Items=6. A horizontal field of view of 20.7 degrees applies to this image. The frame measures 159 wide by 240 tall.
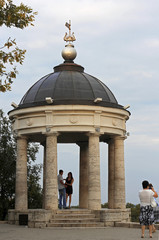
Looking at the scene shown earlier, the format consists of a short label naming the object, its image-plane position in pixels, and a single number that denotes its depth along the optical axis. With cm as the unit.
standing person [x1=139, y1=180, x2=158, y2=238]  1786
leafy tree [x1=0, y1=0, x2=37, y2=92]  1781
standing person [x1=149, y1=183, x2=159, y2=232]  1945
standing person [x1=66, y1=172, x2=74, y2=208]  3029
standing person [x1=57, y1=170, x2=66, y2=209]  2906
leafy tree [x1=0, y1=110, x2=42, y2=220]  3959
